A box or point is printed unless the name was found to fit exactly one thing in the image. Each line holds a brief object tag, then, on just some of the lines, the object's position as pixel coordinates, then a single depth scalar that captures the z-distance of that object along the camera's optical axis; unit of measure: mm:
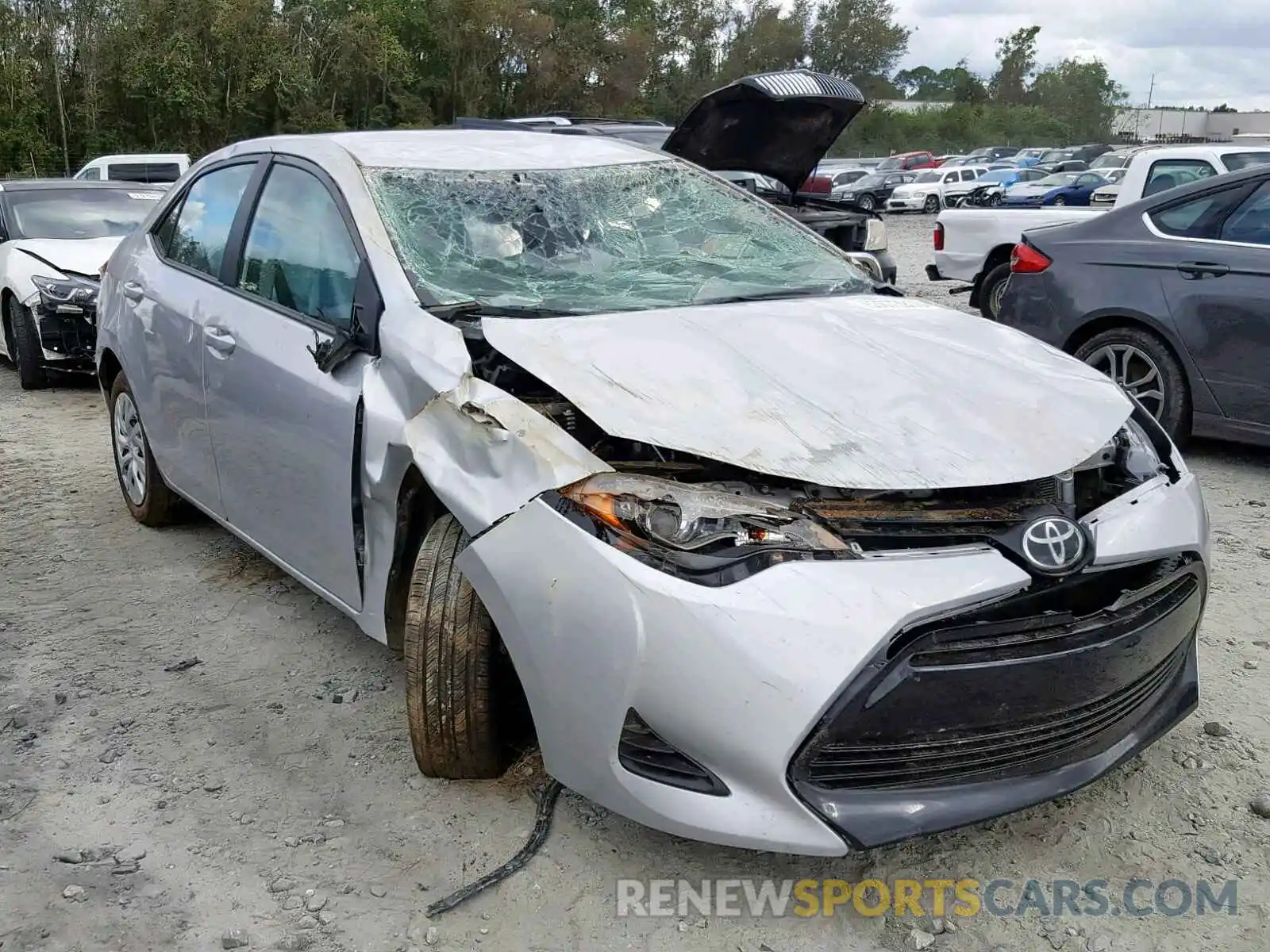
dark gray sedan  5352
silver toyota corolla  2289
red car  42625
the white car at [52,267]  8039
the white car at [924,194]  32500
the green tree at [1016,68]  87625
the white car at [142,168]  14773
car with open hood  7332
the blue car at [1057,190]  24858
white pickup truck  8531
